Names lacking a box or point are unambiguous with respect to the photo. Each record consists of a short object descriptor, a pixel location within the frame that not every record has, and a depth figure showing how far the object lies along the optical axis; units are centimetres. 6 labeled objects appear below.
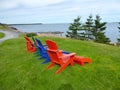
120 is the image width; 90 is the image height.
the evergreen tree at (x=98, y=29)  1708
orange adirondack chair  295
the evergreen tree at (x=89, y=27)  1785
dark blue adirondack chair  355
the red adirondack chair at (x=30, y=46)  444
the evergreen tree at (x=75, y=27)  1825
